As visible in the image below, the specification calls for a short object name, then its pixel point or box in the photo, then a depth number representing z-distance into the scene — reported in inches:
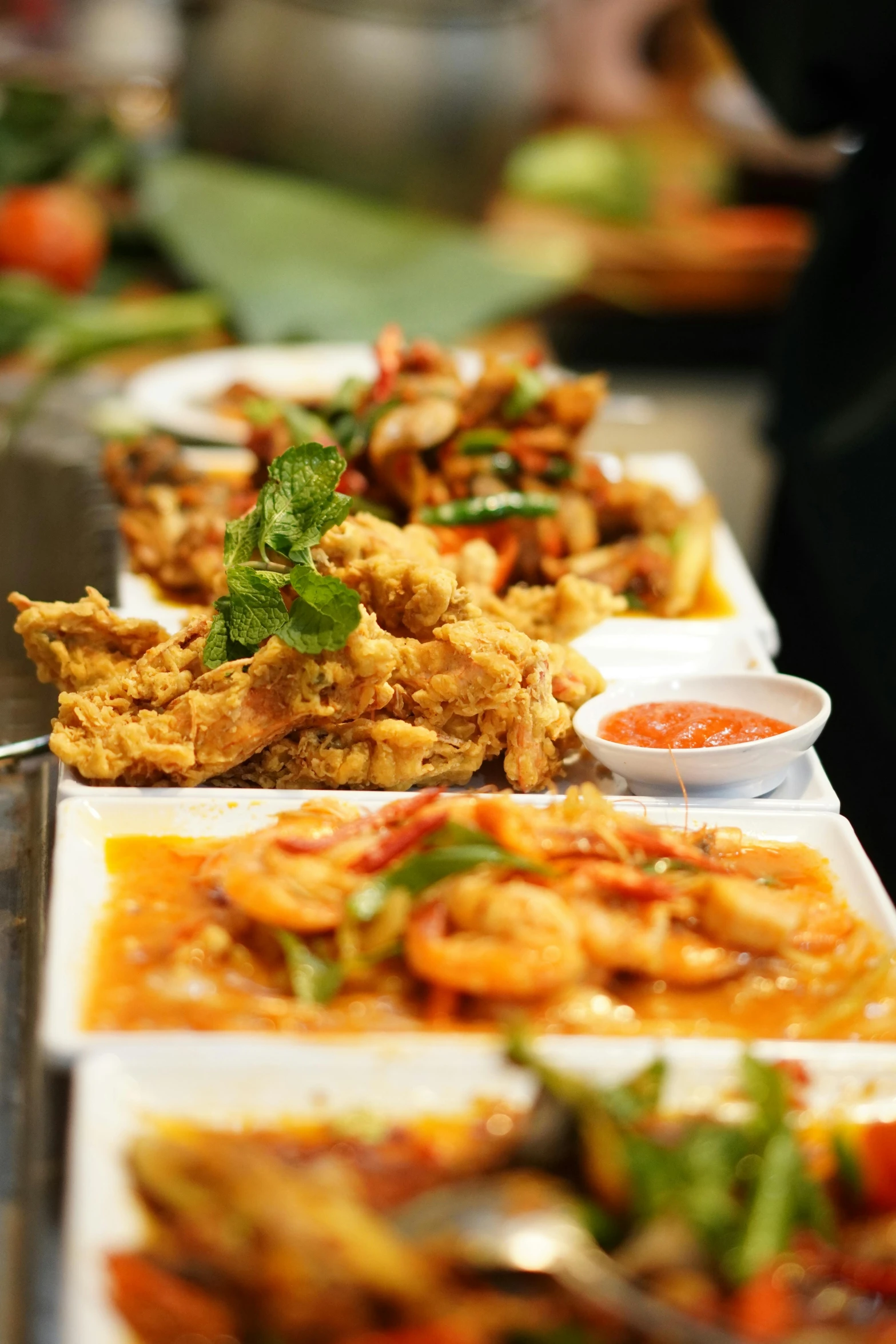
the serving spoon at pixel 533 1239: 50.6
